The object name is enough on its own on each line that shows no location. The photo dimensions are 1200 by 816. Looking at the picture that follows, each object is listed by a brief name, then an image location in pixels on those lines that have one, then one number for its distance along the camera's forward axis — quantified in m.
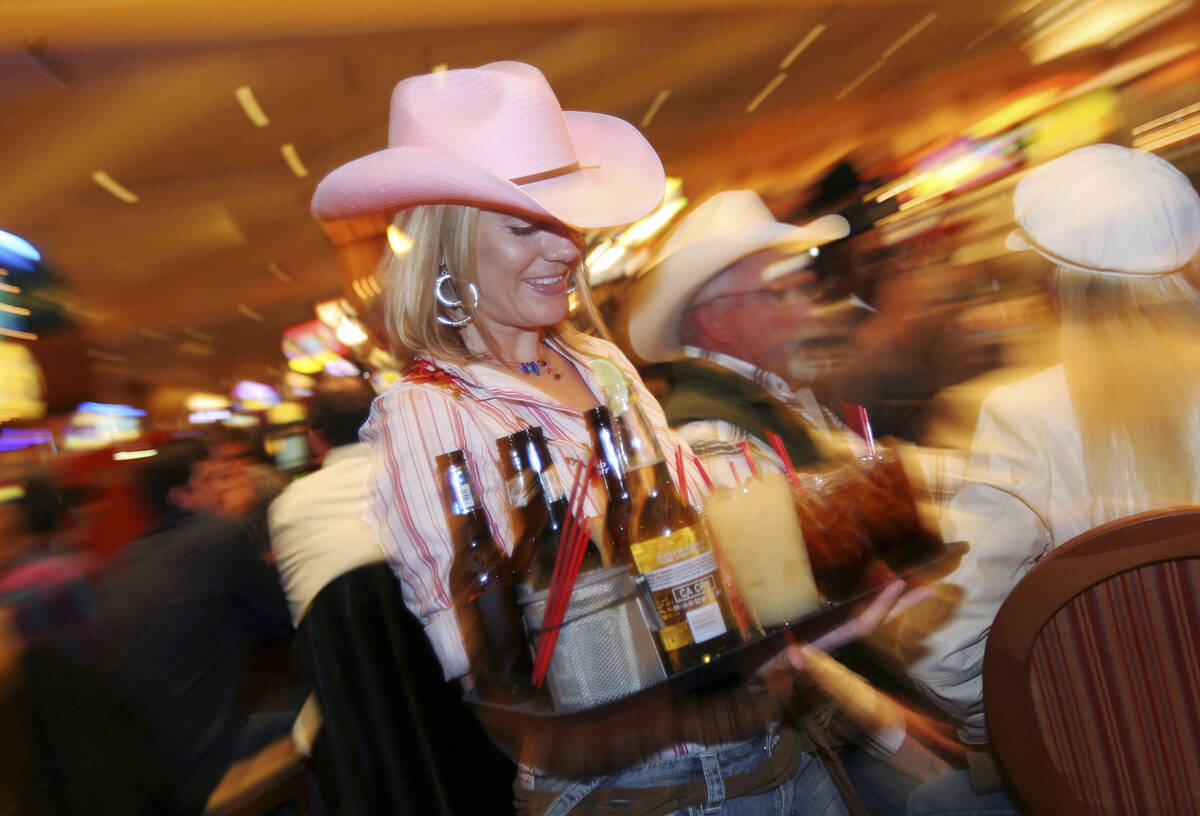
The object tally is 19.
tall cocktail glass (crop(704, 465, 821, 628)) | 0.80
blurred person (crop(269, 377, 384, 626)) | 1.23
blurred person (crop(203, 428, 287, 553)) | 2.65
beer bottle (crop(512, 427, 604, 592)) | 0.80
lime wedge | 0.90
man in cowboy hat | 1.95
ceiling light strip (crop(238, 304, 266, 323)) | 6.31
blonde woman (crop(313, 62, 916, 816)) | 0.88
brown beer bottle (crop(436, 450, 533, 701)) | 0.75
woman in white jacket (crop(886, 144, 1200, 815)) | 1.23
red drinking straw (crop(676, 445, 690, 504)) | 0.90
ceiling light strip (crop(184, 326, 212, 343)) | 6.39
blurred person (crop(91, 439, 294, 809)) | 1.84
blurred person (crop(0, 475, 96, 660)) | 1.65
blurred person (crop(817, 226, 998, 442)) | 2.26
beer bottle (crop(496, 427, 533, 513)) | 0.80
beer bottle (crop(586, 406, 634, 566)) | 0.84
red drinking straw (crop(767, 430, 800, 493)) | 0.87
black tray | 0.71
